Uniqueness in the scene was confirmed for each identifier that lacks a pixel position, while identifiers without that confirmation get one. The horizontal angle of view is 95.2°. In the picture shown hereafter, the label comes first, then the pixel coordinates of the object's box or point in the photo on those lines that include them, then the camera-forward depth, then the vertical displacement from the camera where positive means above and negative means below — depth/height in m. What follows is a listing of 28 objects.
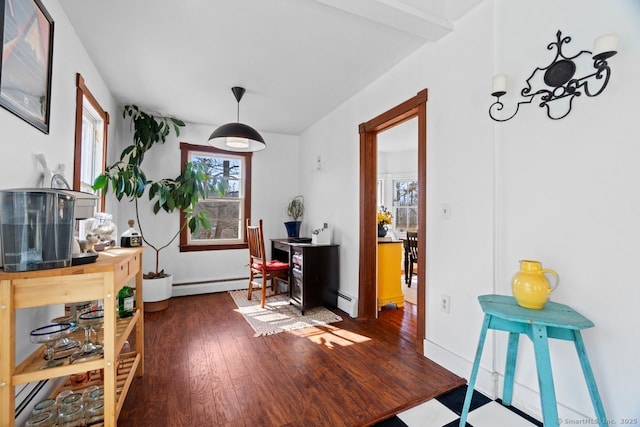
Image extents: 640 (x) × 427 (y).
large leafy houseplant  3.67 +0.48
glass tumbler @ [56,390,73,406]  1.47 -0.94
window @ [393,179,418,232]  6.45 +0.34
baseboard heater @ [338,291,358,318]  3.26 -0.99
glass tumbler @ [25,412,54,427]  1.33 -0.95
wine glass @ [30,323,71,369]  1.32 -0.58
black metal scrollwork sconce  1.32 +0.75
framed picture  1.31 +0.78
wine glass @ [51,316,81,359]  1.38 -0.63
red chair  3.58 -0.61
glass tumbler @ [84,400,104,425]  1.41 -0.96
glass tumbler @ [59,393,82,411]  1.44 -0.93
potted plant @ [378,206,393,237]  3.80 -0.07
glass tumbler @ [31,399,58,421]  1.41 -0.95
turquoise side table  1.25 -0.52
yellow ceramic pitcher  1.41 -0.32
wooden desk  3.40 -0.68
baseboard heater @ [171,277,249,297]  4.13 -1.02
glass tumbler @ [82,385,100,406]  1.49 -0.94
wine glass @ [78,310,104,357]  1.62 -0.61
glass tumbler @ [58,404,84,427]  1.36 -0.95
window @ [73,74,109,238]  2.23 +0.72
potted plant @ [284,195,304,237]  4.38 +0.06
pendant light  2.82 +0.81
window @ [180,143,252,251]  4.32 +0.26
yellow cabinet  3.49 -0.66
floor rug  2.98 -1.11
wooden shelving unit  1.10 -0.35
